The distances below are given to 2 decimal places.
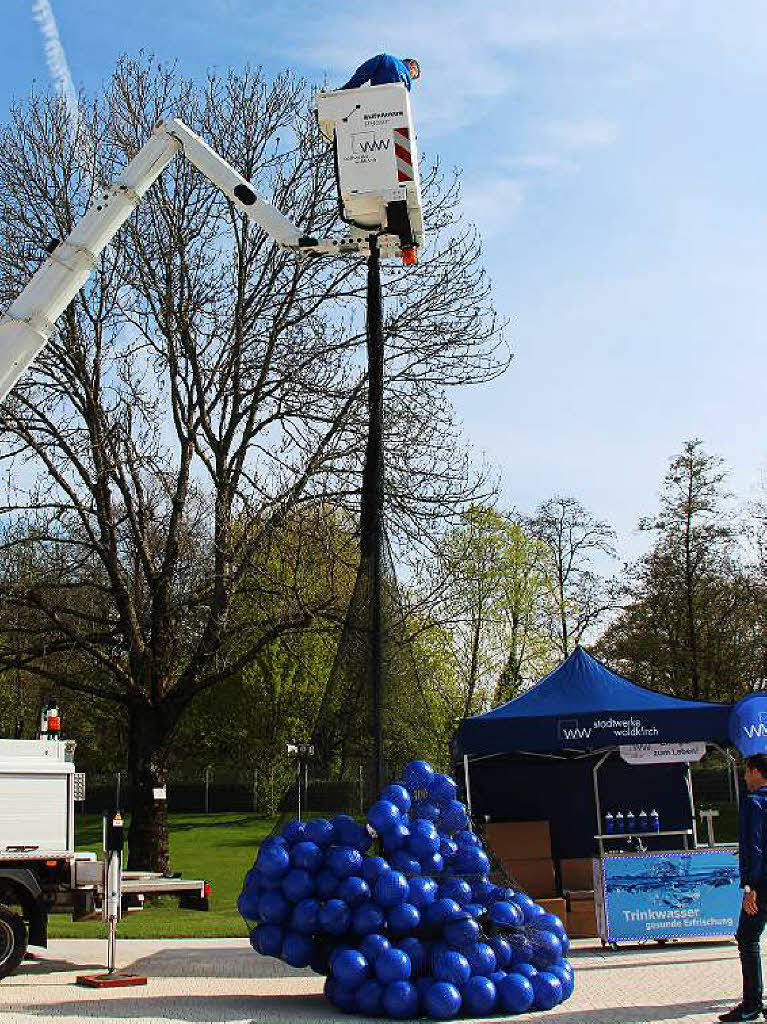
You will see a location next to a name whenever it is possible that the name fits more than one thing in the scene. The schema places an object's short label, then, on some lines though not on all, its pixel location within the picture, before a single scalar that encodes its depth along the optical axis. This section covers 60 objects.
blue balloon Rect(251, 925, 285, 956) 9.95
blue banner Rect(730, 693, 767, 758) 12.51
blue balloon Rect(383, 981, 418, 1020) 9.01
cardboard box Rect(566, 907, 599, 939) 14.58
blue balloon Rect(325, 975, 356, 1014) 9.30
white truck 10.89
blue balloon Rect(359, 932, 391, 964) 9.28
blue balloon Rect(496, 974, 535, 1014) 9.23
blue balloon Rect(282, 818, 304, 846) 10.39
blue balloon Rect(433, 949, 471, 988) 9.17
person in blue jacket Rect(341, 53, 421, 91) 11.08
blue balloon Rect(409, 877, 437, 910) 9.65
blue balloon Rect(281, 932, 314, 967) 9.77
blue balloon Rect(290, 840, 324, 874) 9.98
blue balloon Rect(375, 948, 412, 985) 9.12
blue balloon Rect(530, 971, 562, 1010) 9.41
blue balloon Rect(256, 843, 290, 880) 9.96
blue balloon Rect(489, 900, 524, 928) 9.85
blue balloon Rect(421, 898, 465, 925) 9.53
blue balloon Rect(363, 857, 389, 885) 9.69
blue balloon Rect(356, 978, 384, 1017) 9.13
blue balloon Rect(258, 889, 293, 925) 9.91
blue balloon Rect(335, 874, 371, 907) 9.63
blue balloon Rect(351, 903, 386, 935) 9.47
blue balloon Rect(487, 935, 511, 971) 9.63
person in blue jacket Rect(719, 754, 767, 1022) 8.60
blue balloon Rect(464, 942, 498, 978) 9.36
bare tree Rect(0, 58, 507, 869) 20.20
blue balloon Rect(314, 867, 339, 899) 9.81
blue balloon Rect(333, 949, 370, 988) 9.23
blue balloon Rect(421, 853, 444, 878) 9.93
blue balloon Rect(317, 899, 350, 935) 9.55
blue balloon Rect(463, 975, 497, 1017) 9.15
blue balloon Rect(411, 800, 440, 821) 10.39
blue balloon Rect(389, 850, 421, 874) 9.87
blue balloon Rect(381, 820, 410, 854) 9.97
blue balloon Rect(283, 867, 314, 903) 9.84
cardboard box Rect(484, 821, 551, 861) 16.03
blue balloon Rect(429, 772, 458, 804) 10.66
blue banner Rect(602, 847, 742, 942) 13.27
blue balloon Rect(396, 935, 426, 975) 9.34
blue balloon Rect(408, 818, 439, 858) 9.92
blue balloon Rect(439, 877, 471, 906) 9.81
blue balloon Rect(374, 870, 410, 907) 9.55
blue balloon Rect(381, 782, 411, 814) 10.27
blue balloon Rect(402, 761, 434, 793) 10.69
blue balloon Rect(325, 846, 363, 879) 9.80
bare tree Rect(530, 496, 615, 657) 41.75
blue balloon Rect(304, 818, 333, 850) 10.20
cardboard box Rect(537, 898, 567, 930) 14.16
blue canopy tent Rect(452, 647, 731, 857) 13.41
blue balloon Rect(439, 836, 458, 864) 10.20
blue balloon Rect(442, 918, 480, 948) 9.42
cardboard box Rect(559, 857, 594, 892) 16.08
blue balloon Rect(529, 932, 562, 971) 9.78
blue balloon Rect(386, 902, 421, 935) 9.48
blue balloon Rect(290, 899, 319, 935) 9.69
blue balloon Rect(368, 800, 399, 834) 9.97
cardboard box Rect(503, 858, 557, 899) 15.77
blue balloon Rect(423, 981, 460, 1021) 8.96
